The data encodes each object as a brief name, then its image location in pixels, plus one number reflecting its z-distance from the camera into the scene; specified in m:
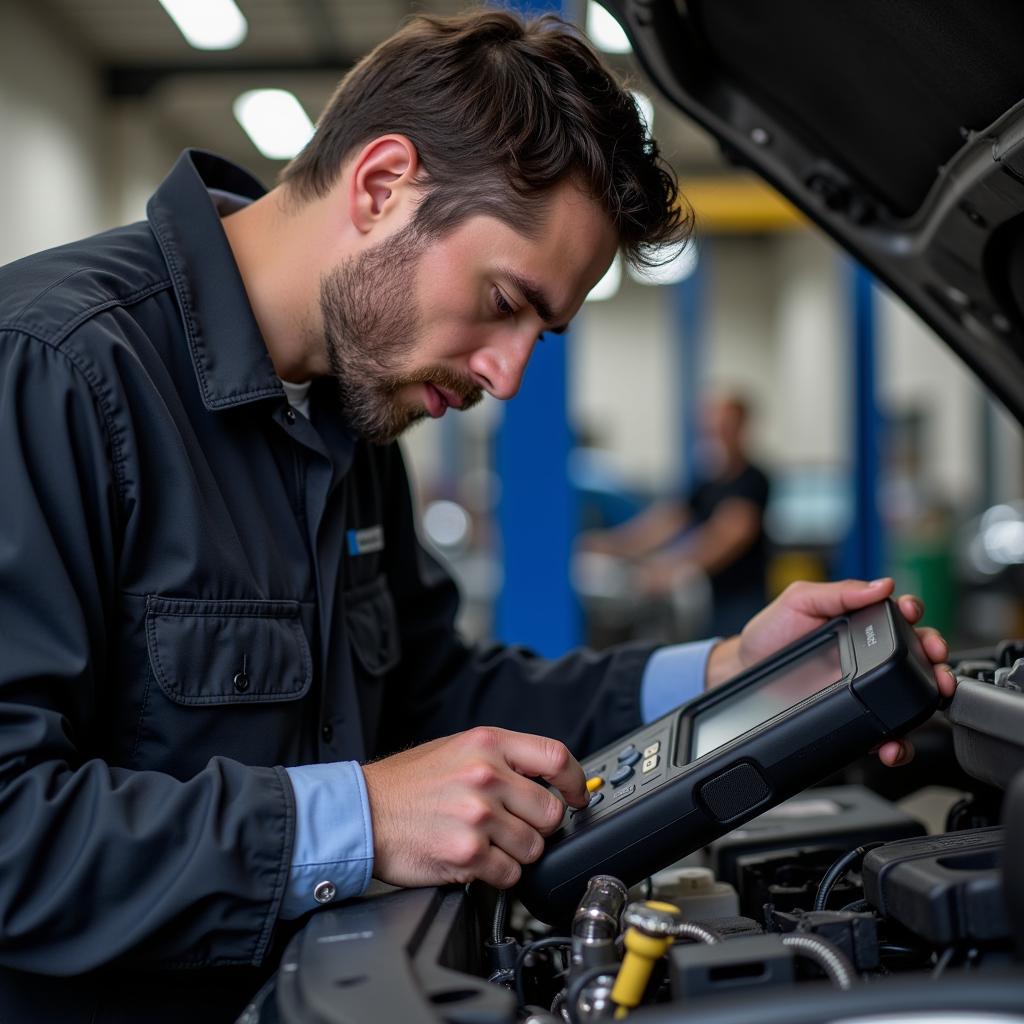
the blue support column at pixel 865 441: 5.59
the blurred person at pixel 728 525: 4.84
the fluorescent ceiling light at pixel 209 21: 5.20
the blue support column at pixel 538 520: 3.14
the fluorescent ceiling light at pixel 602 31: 4.41
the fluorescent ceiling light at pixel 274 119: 6.23
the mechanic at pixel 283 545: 0.83
